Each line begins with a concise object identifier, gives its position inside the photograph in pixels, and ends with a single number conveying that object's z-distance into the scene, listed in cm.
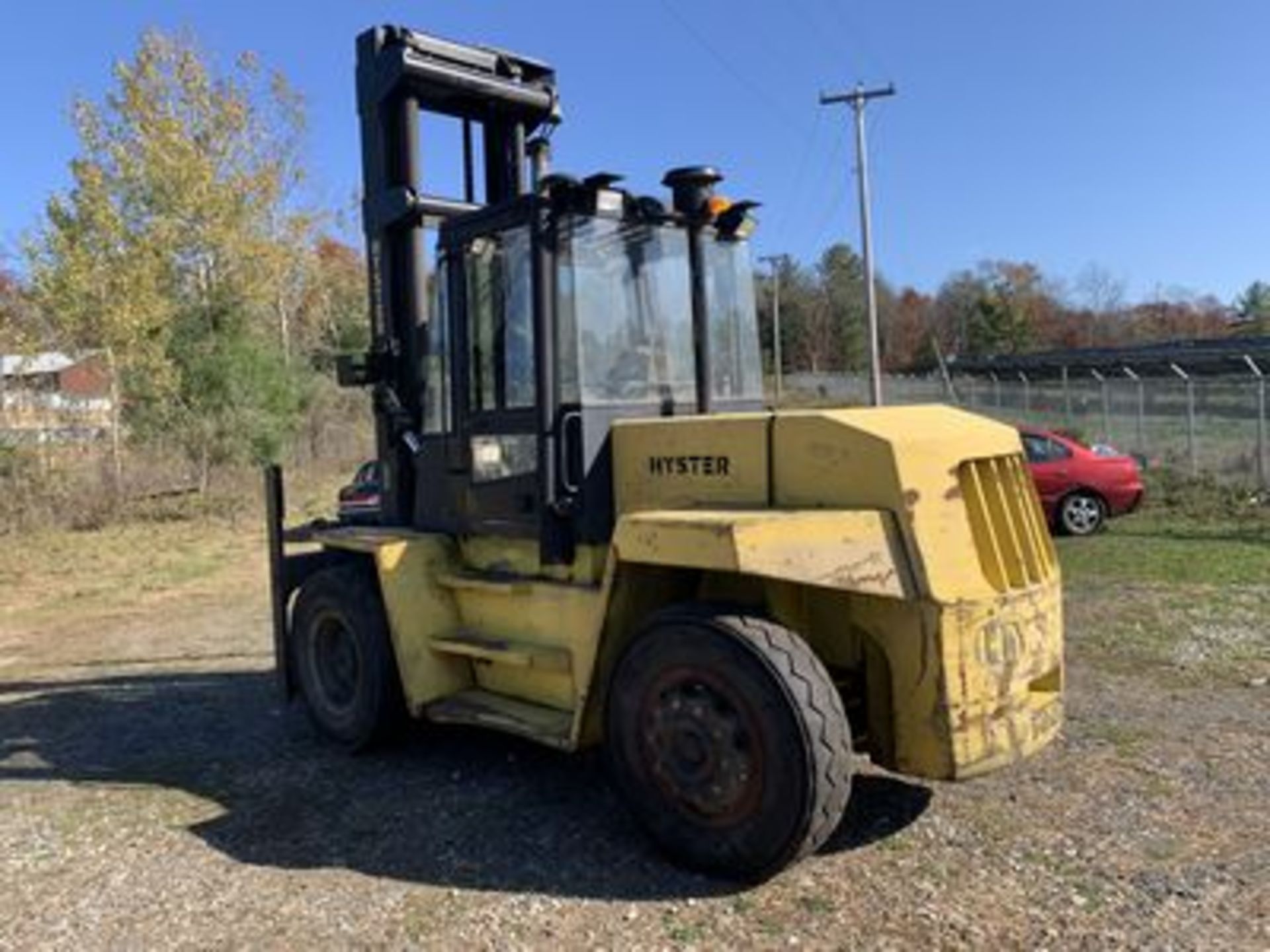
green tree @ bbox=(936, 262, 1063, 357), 9744
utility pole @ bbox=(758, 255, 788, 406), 4491
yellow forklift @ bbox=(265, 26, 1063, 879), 473
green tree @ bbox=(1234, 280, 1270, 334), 9956
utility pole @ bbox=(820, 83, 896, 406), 3265
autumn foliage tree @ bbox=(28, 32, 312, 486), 2495
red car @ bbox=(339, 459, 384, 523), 1459
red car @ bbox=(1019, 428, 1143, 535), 1639
